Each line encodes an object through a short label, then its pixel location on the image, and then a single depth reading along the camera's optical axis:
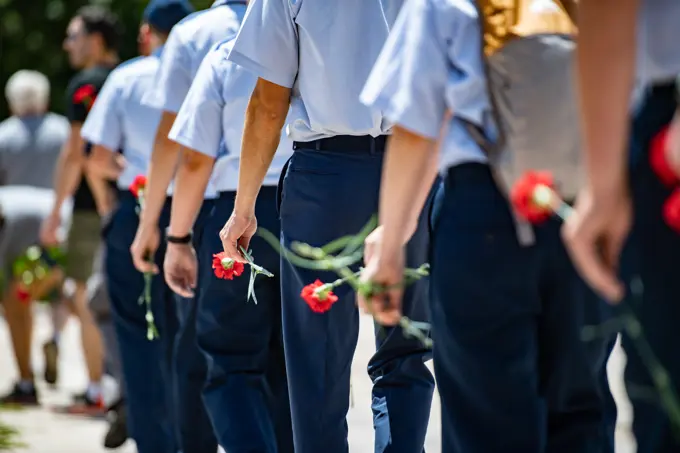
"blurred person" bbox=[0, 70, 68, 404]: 18.44
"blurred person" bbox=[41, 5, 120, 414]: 15.40
